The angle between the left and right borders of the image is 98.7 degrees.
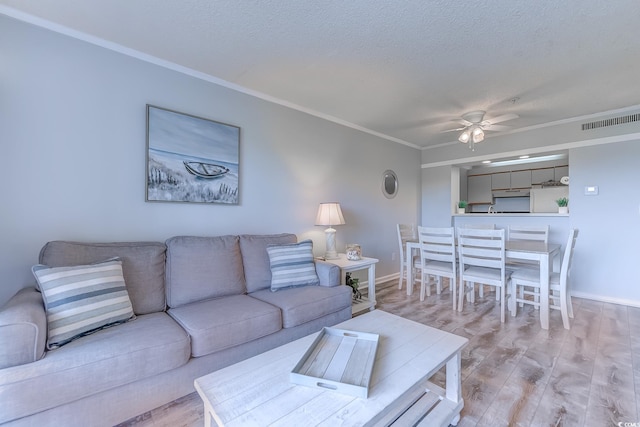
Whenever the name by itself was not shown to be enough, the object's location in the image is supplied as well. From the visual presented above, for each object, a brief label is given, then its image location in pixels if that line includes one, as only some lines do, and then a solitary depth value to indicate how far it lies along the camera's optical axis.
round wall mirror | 4.23
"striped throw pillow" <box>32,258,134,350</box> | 1.36
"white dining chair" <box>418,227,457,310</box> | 3.04
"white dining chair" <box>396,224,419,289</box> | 3.63
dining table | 2.49
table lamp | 2.99
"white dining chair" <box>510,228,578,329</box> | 2.53
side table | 2.76
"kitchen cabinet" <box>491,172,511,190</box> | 5.94
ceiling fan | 3.24
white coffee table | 0.92
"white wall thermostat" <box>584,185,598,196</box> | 3.34
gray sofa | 1.16
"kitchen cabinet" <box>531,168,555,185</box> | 5.36
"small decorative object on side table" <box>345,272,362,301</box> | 2.97
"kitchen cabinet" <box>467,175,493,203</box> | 6.27
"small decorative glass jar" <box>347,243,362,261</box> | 2.97
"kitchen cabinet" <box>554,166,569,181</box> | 5.16
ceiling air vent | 3.11
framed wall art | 2.20
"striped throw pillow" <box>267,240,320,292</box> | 2.29
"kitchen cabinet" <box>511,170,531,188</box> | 5.67
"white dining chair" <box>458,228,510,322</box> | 2.69
